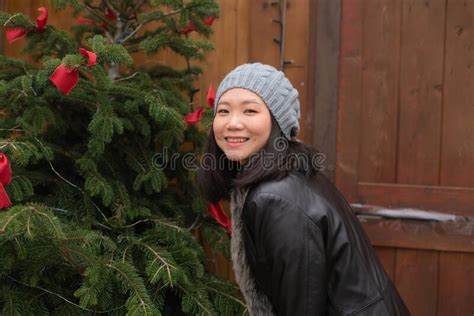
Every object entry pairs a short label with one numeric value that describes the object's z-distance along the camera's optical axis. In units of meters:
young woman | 2.37
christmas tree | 2.82
